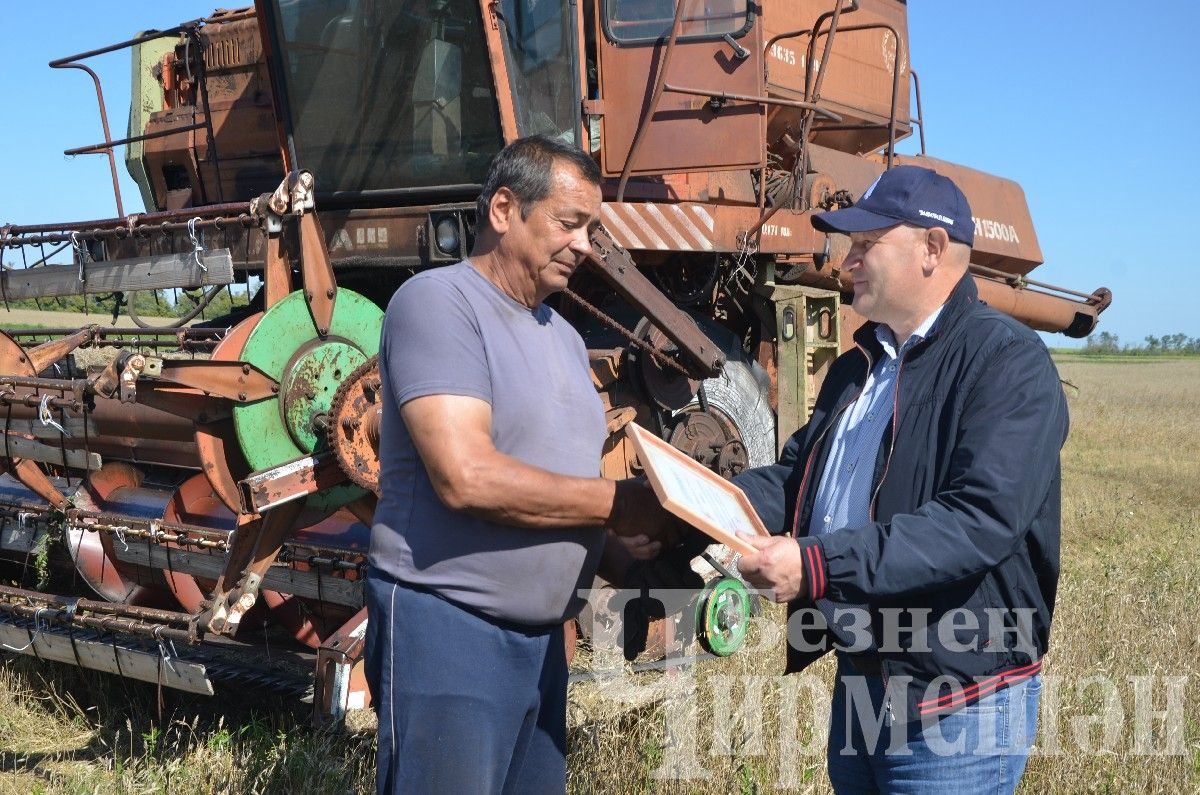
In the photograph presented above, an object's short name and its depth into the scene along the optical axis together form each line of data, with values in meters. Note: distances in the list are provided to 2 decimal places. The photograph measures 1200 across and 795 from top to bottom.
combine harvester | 4.04
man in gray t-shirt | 2.14
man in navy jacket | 2.04
